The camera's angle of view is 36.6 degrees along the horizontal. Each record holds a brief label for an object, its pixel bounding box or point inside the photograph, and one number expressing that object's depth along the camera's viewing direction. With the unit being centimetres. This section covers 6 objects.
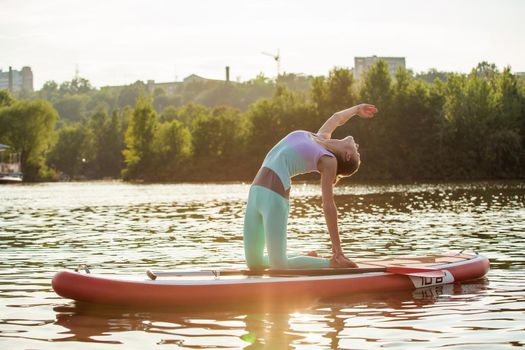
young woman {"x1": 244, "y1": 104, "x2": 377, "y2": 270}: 923
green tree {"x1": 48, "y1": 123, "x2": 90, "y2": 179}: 12888
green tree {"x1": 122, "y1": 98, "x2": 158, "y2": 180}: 9619
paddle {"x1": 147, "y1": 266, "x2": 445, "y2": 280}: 970
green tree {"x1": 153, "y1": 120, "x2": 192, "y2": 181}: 9450
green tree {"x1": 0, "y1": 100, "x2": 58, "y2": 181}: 9894
